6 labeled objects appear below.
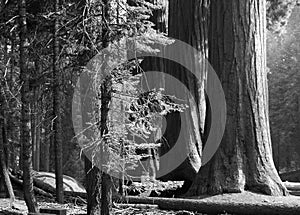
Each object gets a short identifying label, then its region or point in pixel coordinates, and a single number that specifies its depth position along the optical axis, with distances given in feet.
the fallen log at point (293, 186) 49.45
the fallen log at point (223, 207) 27.84
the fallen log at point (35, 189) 42.91
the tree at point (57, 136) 34.52
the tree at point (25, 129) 27.55
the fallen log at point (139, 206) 31.17
